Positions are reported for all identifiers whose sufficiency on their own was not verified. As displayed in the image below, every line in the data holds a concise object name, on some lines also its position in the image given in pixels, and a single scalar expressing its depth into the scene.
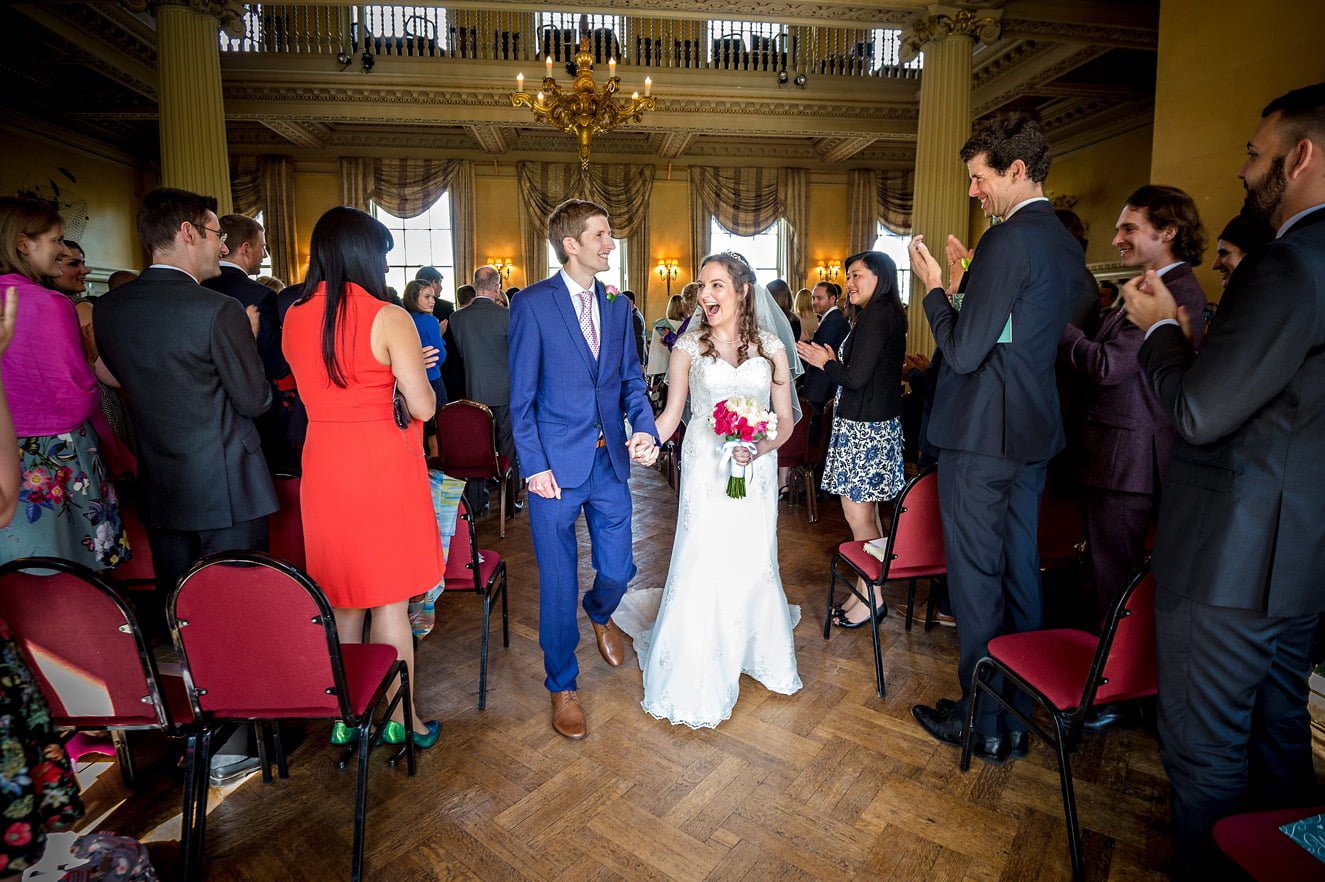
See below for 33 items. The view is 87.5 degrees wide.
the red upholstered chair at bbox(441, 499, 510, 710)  2.66
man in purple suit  2.44
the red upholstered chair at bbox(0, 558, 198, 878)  1.62
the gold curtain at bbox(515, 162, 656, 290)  13.02
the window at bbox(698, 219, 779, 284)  14.31
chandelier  8.43
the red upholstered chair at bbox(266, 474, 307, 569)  2.62
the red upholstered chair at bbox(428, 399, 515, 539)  4.58
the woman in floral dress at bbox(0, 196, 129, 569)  2.20
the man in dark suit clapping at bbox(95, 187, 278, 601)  2.12
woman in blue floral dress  3.35
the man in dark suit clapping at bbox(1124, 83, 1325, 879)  1.35
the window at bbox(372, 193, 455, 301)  13.30
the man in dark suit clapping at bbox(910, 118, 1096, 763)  2.12
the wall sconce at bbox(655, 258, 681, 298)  13.73
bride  2.66
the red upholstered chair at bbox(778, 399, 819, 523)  4.93
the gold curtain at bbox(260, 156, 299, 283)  12.37
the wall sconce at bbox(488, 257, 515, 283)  13.29
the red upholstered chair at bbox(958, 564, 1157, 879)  1.74
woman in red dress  2.03
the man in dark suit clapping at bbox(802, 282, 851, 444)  5.01
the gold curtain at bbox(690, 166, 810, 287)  13.55
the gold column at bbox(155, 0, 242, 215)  6.50
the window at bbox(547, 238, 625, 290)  13.68
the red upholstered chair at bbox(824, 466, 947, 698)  2.62
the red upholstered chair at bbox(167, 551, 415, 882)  1.65
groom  2.44
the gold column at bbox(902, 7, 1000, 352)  7.34
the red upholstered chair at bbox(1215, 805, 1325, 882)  1.17
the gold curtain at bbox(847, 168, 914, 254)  13.98
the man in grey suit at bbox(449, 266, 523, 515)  5.24
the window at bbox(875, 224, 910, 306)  14.58
